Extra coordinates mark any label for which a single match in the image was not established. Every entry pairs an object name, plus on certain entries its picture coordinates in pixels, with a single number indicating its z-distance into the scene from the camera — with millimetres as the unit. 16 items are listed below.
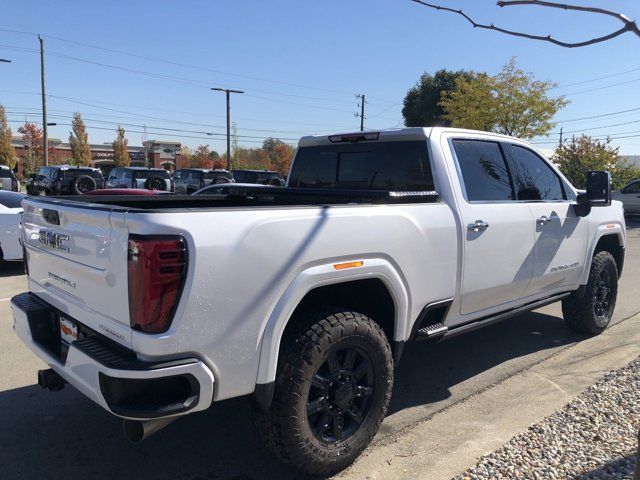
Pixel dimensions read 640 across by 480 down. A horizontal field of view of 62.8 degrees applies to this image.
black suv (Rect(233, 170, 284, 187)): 24356
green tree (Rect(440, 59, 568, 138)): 29391
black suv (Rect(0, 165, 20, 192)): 21447
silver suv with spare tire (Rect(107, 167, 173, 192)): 22761
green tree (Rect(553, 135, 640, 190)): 25266
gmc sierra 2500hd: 2238
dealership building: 75562
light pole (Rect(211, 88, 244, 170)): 39906
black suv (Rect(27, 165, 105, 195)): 22703
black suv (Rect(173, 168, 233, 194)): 24312
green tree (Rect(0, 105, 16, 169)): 51125
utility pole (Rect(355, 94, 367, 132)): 55500
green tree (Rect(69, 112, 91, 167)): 62919
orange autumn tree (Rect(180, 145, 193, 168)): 78706
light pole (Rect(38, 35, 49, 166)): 33281
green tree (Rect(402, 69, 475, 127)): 46428
